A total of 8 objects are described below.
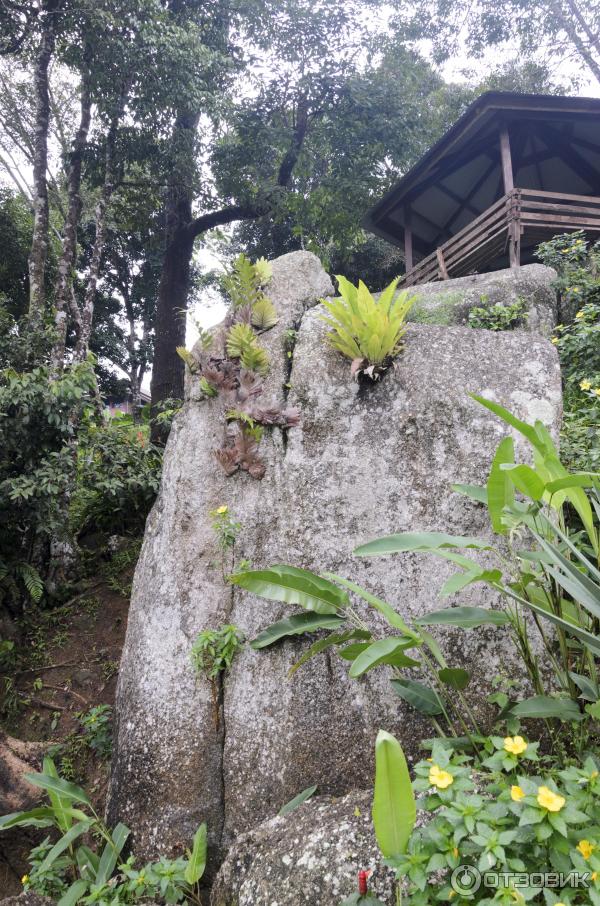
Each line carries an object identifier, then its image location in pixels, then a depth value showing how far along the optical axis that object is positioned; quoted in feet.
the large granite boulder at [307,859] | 5.87
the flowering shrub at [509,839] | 4.33
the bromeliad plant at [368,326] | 10.44
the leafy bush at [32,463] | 13.77
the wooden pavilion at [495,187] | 27.48
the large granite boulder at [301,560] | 8.21
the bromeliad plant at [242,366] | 10.93
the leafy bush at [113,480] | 16.67
